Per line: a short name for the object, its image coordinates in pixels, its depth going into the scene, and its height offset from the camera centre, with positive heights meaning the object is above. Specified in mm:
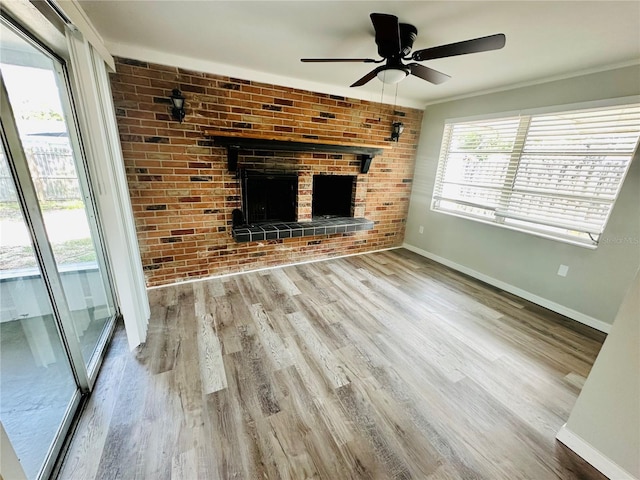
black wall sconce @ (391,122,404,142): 3466 +500
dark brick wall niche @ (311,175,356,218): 3561 -441
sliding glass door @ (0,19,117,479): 1089 -522
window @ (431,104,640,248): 2215 +62
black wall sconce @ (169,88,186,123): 2283 +471
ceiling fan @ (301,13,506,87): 1365 +690
